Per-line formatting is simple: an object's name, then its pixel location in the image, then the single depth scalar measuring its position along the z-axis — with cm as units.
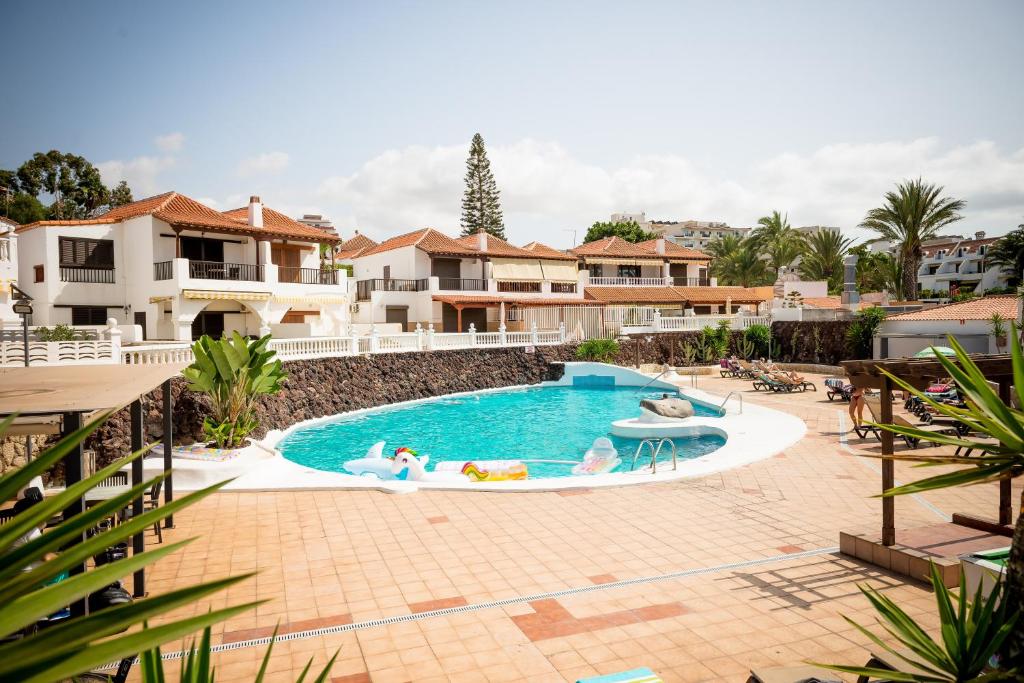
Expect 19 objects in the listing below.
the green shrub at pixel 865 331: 3172
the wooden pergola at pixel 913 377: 740
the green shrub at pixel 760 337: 3684
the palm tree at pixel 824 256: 5578
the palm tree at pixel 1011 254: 4991
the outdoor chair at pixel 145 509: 913
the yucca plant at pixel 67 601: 126
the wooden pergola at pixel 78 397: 523
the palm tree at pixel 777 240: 5725
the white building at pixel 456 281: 4094
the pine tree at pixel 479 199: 6253
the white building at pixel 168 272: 2658
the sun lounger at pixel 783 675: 457
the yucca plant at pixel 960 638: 318
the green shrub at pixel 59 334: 1883
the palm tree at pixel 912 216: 3894
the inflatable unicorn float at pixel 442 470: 1398
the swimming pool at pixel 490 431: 1823
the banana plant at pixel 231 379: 1490
